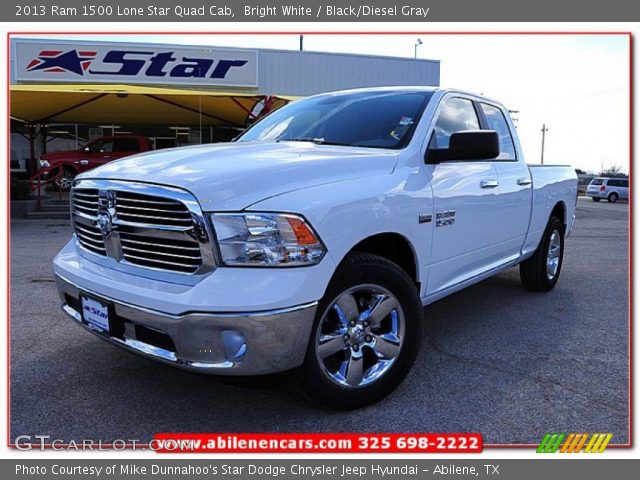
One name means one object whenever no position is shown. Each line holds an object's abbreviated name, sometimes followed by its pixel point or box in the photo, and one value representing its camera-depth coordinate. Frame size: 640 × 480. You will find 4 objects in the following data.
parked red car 16.59
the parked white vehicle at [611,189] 33.06
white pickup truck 2.41
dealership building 15.40
